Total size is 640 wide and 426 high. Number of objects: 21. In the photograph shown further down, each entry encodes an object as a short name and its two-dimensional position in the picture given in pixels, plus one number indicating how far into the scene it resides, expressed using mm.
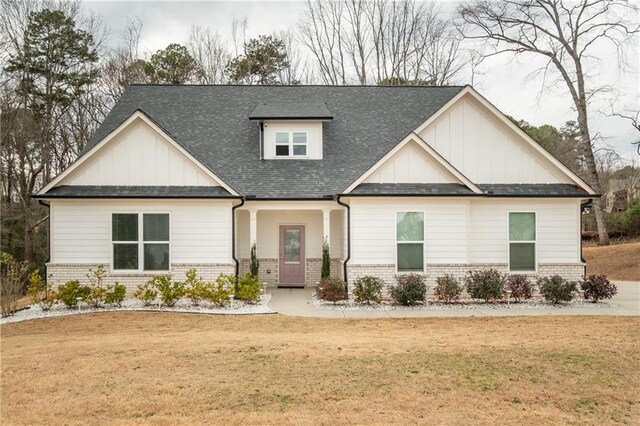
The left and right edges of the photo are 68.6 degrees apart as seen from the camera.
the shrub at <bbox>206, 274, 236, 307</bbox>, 13148
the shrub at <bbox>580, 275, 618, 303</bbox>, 13695
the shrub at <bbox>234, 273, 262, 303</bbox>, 13599
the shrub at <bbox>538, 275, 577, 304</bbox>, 13398
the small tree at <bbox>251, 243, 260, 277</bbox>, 15706
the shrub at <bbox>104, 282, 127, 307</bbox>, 13117
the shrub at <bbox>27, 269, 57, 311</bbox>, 13312
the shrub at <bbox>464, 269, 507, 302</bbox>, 13625
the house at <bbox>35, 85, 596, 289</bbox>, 14711
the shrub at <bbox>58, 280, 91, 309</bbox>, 13000
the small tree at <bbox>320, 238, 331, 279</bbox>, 15758
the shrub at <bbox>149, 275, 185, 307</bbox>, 13086
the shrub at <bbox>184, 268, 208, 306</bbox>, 13312
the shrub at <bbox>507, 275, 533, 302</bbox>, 13844
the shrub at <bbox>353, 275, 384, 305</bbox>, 13359
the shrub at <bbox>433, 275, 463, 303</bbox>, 13523
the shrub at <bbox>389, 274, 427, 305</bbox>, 13184
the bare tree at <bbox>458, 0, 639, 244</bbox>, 27469
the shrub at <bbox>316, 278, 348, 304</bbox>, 13680
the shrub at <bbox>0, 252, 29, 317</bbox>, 12531
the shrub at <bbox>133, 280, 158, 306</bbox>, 13188
